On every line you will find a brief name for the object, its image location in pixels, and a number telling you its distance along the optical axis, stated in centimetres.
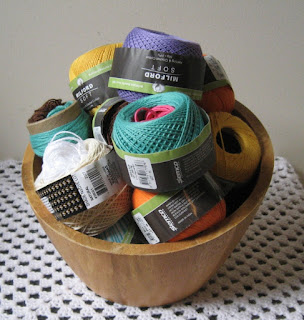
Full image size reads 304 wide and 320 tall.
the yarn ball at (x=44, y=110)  59
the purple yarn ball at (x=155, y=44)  53
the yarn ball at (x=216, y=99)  61
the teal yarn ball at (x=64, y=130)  57
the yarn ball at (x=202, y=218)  48
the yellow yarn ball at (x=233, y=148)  54
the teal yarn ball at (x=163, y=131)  46
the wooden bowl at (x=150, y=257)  47
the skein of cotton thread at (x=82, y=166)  50
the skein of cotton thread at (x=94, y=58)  62
